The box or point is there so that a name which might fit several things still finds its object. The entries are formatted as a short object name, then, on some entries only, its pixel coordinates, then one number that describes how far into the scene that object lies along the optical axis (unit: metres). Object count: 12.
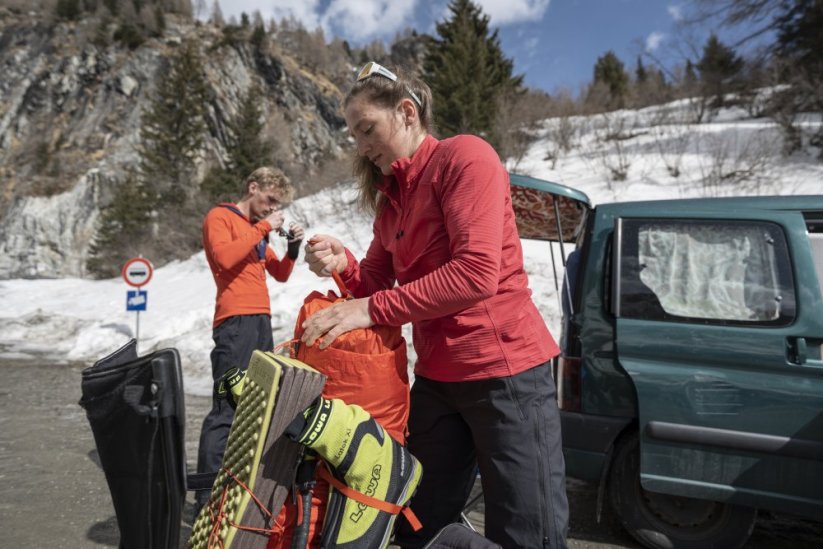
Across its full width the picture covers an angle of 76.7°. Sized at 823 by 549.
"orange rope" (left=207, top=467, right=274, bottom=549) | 1.26
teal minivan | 2.50
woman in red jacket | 1.45
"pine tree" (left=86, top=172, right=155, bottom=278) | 21.81
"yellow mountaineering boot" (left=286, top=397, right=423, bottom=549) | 1.24
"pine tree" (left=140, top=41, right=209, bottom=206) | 26.86
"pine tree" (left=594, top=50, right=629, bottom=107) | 23.72
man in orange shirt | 3.04
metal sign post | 8.25
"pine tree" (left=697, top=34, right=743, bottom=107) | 17.50
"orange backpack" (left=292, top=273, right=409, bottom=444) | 1.44
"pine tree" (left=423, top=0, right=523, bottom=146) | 18.55
